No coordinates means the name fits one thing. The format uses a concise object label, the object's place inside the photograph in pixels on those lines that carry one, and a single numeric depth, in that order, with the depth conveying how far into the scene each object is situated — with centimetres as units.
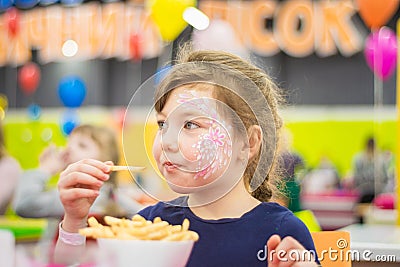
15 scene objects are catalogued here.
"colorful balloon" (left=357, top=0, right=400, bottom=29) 299
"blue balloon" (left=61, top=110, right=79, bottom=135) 406
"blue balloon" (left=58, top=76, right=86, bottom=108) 406
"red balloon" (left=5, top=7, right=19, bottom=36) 541
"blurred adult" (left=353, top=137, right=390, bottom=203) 502
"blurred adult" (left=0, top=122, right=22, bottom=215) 231
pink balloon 371
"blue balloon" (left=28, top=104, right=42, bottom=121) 679
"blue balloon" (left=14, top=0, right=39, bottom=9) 664
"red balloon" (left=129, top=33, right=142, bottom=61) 456
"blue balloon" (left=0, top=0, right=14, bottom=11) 632
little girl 84
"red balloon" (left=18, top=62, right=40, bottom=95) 621
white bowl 73
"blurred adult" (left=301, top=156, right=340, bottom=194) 559
